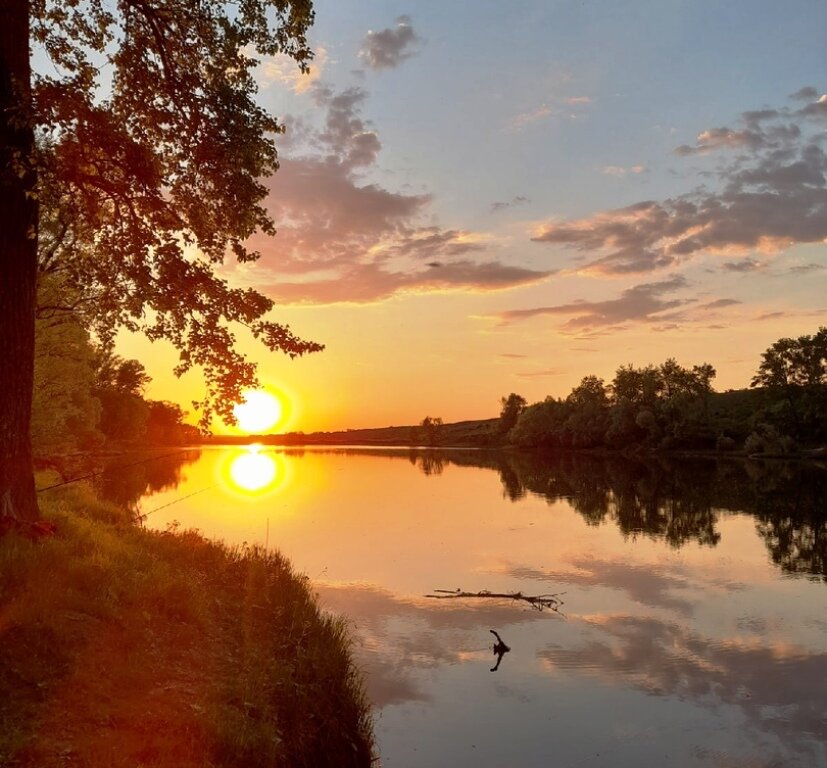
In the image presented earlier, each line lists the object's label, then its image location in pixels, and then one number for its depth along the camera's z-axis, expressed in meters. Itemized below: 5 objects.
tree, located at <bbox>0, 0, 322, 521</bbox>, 12.90
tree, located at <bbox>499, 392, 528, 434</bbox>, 186.62
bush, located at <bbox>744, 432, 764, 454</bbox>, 111.75
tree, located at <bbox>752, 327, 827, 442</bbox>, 113.50
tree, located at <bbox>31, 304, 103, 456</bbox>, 31.58
